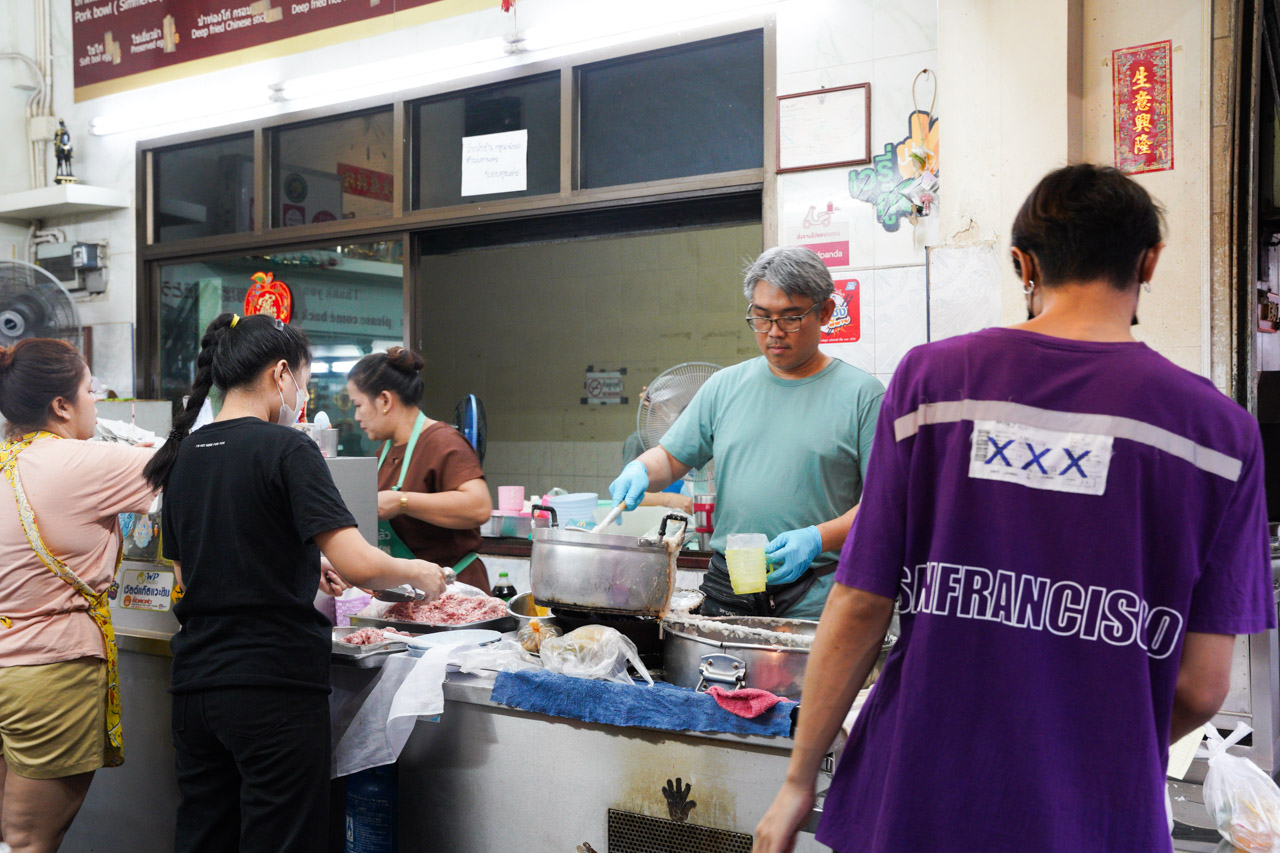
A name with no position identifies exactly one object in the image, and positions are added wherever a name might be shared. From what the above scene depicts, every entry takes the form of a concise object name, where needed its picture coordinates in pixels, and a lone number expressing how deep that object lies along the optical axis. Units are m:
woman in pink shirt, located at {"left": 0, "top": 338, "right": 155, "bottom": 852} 2.50
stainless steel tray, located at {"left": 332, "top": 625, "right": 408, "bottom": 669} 2.46
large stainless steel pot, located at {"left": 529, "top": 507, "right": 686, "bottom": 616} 2.17
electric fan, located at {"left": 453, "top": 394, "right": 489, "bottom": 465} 4.70
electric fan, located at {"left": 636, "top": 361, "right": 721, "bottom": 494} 4.06
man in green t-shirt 2.54
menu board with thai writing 5.16
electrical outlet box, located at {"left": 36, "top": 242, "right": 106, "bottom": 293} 5.90
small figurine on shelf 5.88
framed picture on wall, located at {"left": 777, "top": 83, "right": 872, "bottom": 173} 3.96
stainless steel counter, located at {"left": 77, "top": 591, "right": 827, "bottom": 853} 2.07
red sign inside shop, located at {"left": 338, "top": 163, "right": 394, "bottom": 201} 5.26
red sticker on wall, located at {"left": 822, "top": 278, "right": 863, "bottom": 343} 3.98
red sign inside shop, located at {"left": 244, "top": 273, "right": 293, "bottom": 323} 5.68
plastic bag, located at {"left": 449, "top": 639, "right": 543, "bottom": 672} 2.37
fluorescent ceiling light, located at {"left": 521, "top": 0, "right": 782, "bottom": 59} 4.24
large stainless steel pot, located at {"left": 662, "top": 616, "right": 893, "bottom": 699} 2.02
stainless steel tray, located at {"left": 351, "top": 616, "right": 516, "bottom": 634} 2.74
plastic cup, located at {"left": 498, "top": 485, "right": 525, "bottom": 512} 5.05
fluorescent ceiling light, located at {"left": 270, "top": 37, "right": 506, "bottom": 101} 4.80
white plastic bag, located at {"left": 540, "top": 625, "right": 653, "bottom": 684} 2.22
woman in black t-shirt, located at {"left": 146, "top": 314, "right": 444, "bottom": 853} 2.05
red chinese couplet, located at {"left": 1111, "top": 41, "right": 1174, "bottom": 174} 3.38
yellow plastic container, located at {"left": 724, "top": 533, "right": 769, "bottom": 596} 2.22
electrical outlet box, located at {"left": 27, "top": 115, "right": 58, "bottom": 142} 6.04
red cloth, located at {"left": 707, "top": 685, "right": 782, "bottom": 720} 1.98
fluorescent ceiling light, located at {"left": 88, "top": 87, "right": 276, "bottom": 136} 5.48
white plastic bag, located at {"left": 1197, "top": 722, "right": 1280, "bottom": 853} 1.75
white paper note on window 4.82
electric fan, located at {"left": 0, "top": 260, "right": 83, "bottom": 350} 4.75
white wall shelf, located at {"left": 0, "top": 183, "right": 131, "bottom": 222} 5.66
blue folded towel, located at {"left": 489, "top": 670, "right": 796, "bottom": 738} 2.01
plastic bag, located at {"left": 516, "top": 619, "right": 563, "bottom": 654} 2.40
